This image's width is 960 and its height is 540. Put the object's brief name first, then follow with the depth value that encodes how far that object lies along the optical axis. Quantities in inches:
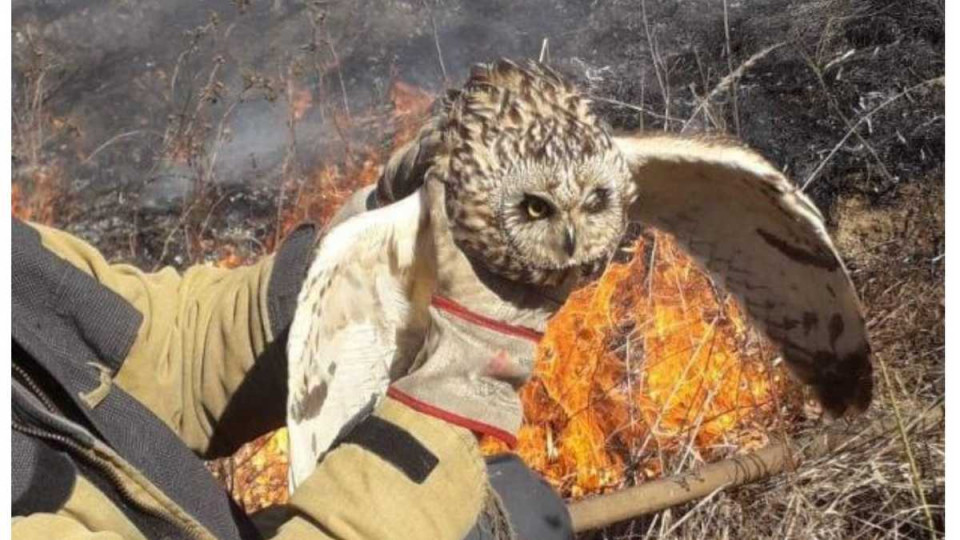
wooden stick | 97.7
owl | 68.4
